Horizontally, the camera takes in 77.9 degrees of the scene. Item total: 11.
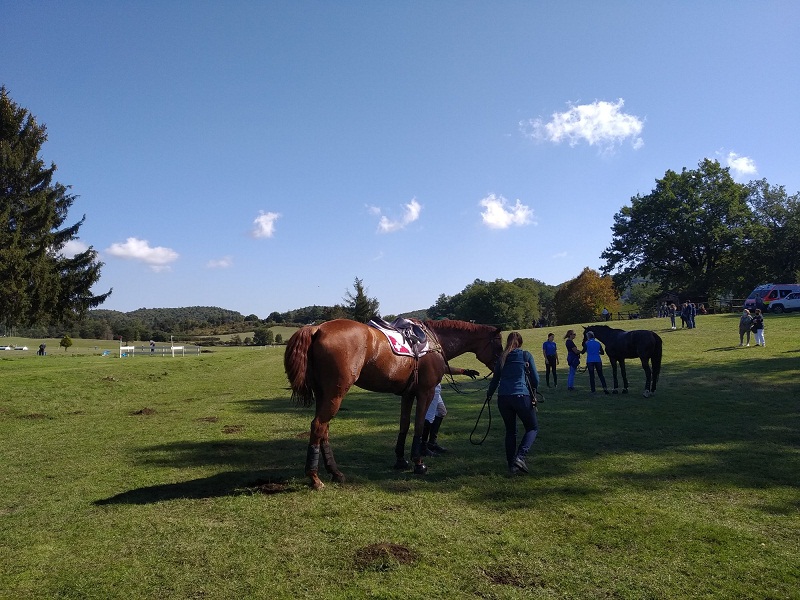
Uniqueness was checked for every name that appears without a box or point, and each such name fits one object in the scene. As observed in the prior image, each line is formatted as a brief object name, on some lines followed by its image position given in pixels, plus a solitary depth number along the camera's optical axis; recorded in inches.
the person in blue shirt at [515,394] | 284.0
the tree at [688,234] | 2215.8
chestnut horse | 265.9
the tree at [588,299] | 3201.3
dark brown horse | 581.0
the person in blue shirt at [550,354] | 679.1
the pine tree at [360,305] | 1935.4
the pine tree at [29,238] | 886.4
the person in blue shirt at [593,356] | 608.7
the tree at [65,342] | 2292.1
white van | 1628.9
